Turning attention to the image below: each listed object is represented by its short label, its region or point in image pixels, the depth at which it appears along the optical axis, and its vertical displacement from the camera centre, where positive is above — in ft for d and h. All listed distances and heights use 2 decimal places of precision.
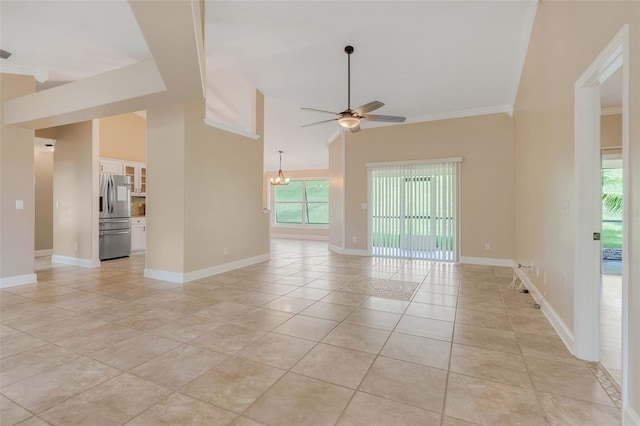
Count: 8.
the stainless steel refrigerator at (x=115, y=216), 20.24 -0.29
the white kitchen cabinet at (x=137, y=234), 23.32 -1.75
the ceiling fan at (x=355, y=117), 13.78 +4.68
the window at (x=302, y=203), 37.04 +1.21
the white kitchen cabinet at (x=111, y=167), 20.83 +3.33
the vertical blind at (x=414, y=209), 20.80 +0.23
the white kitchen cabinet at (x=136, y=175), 22.91 +2.99
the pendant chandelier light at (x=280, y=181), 33.65 +3.59
